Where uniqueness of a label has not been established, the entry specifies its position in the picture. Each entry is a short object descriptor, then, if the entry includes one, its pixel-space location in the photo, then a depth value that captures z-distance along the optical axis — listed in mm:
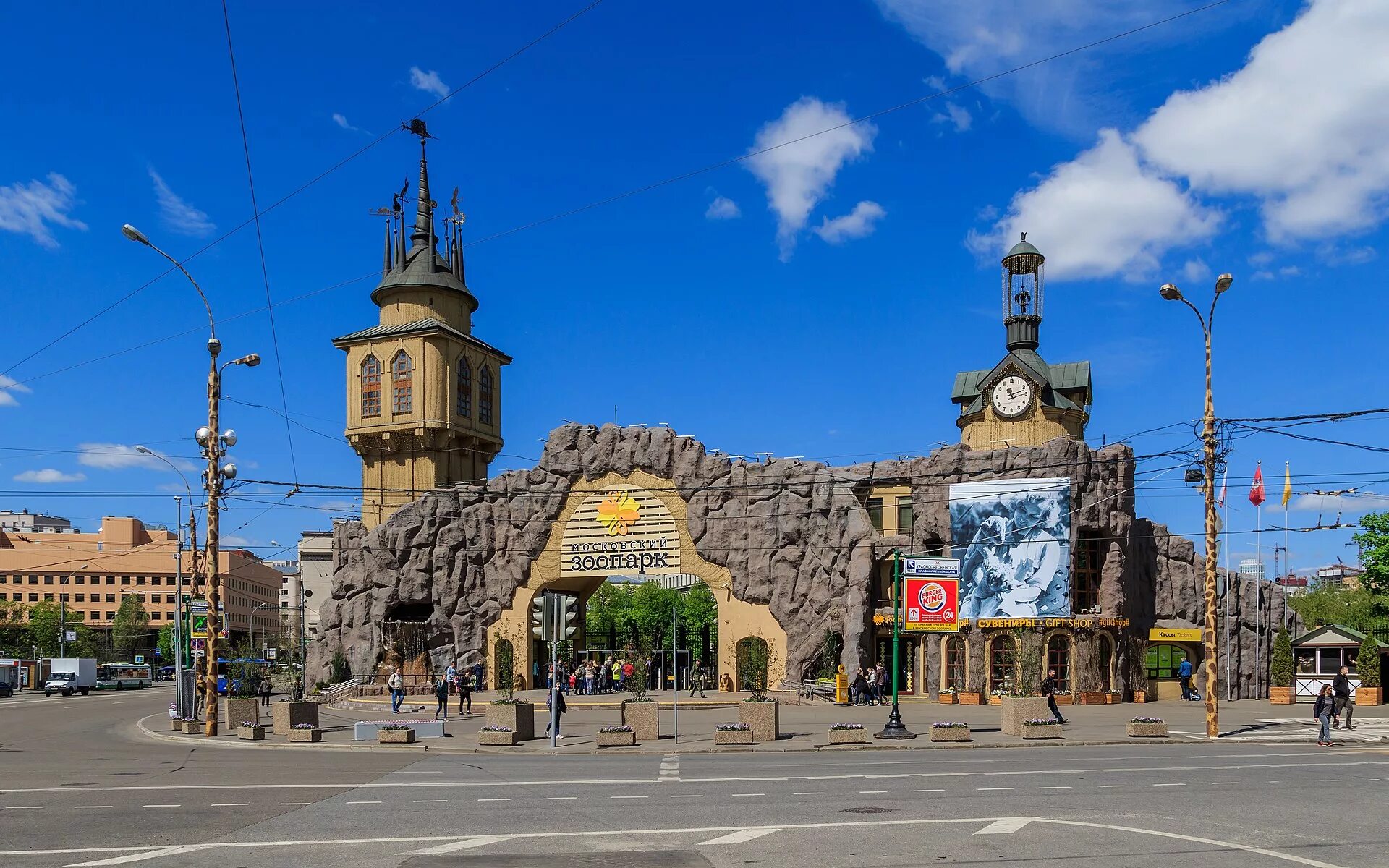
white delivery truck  74750
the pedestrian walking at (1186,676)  46750
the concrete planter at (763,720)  28750
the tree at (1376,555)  58906
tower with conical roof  57469
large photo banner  44438
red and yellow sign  29438
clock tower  51969
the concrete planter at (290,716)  30406
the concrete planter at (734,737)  27203
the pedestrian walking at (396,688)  40906
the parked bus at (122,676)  86175
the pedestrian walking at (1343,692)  30016
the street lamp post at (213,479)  30891
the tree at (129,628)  128000
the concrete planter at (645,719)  28844
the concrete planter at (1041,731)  27891
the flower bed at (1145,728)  28188
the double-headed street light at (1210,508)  29531
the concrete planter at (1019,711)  28875
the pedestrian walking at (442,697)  35531
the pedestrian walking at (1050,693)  29219
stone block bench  29312
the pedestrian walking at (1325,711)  26234
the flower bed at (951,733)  27297
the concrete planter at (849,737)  27016
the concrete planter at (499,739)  27641
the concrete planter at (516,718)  28828
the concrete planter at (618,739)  27391
